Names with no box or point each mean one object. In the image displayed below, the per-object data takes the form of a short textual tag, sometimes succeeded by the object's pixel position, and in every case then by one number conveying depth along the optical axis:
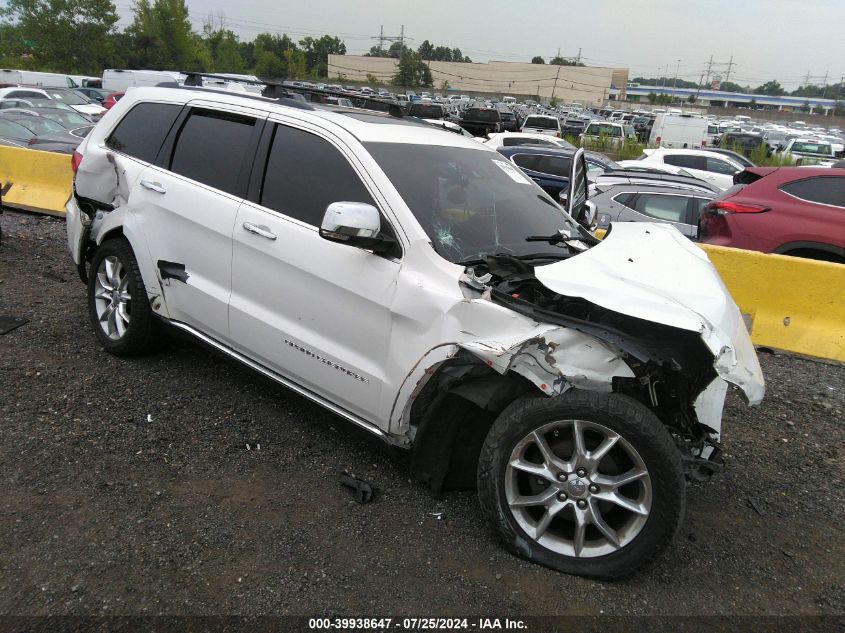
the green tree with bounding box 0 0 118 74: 52.66
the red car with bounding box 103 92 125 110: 25.32
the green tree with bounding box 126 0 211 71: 55.06
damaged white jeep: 2.75
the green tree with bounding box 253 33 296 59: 92.81
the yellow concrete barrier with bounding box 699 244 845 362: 5.67
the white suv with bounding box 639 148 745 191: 16.61
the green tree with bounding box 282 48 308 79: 73.65
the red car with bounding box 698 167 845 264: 6.84
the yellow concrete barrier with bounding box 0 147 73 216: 9.16
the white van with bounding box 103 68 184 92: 31.55
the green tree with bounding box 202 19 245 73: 70.56
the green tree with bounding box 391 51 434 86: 85.56
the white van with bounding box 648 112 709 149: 27.97
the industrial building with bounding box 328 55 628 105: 96.25
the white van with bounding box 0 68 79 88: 32.88
